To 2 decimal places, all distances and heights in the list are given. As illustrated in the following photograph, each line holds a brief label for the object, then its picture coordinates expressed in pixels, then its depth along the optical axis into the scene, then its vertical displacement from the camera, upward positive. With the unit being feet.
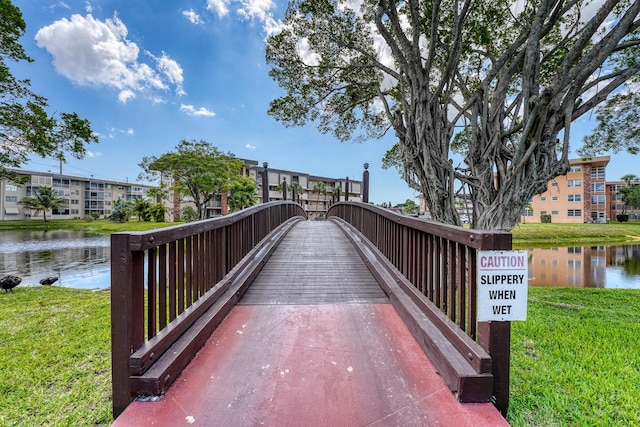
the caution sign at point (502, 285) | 5.01 -1.32
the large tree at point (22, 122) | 22.36 +7.88
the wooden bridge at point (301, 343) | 4.81 -3.15
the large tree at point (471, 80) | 14.83 +9.32
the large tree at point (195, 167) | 81.11 +13.52
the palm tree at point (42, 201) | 123.65 +5.36
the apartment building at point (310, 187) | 151.23 +15.39
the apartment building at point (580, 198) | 109.50 +5.89
